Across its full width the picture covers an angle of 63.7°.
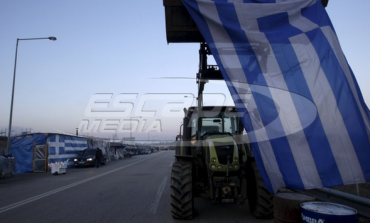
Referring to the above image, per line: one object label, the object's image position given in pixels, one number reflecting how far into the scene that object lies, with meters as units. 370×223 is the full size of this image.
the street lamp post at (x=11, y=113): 19.79
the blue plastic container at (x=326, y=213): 3.57
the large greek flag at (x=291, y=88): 5.34
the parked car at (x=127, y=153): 54.94
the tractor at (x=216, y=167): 6.60
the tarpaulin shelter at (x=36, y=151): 22.62
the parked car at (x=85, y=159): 26.59
